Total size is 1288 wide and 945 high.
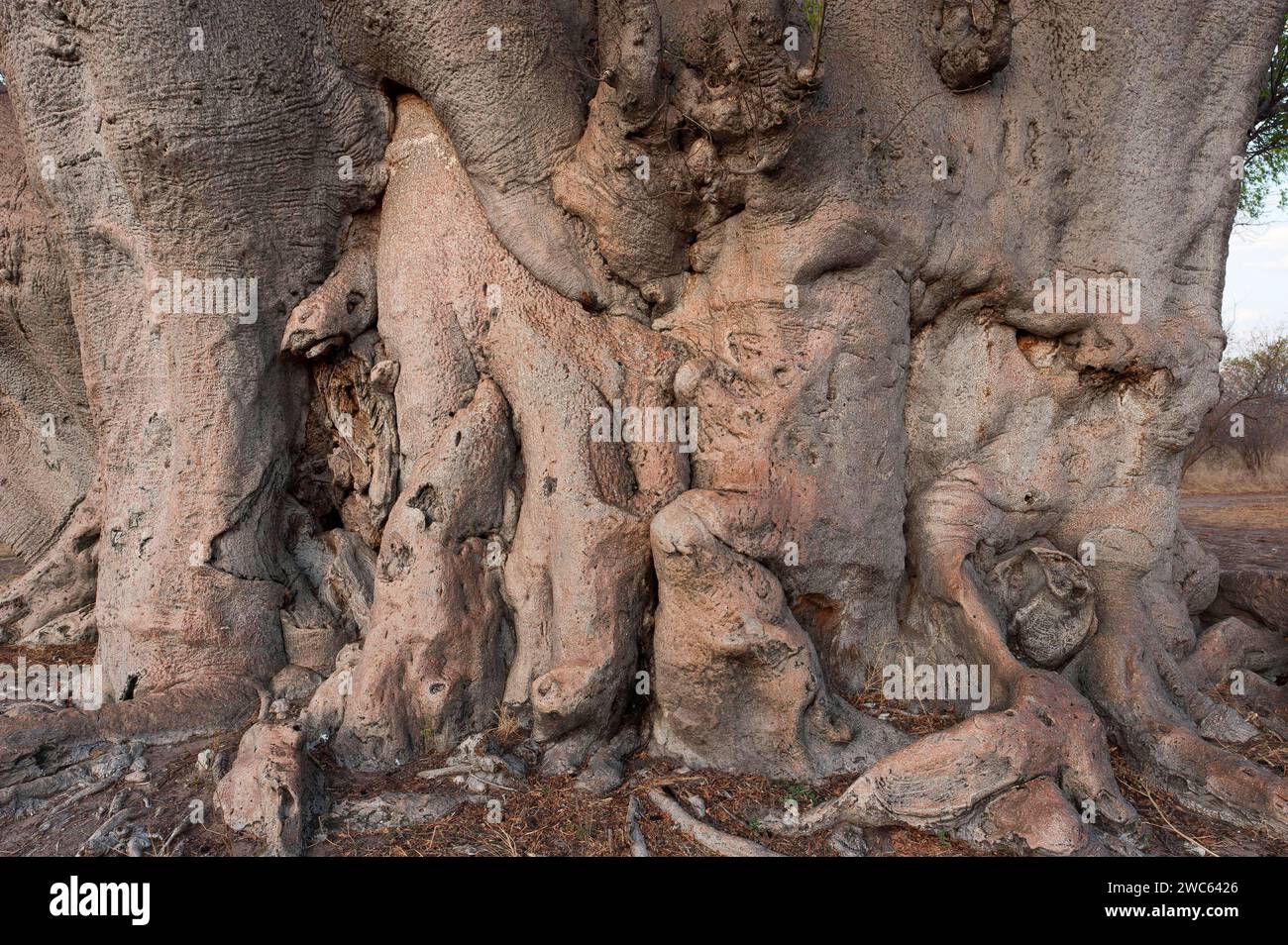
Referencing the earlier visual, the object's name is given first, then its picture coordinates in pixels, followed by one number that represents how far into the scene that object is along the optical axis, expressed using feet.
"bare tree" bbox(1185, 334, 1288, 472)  44.14
